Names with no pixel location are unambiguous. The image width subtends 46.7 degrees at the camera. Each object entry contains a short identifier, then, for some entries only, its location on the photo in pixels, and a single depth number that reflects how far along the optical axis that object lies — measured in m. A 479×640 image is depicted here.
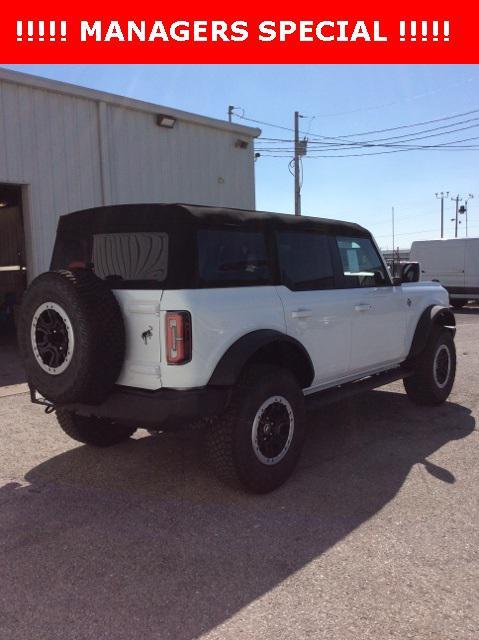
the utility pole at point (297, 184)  30.31
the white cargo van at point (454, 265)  17.50
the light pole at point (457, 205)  82.75
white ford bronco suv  3.40
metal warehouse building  9.72
